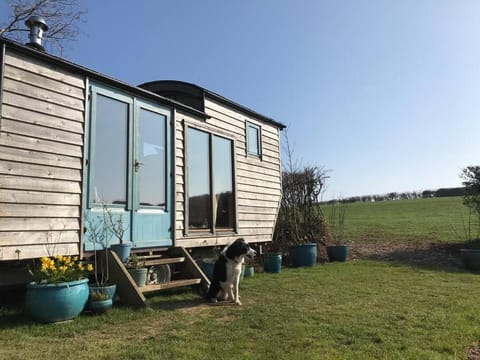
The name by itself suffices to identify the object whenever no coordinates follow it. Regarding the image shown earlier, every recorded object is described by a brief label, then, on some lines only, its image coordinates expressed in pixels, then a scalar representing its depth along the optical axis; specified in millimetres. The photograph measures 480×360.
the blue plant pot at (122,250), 5410
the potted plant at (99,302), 4734
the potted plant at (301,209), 11383
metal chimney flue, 5691
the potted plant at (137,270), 5473
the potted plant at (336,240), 10828
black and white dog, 5660
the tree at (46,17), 13492
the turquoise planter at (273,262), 8766
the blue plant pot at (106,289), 4859
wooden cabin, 4594
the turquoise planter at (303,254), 9750
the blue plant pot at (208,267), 6953
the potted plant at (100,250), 5176
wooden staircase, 5090
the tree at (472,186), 11922
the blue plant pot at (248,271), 7992
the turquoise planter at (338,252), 10820
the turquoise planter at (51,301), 4242
